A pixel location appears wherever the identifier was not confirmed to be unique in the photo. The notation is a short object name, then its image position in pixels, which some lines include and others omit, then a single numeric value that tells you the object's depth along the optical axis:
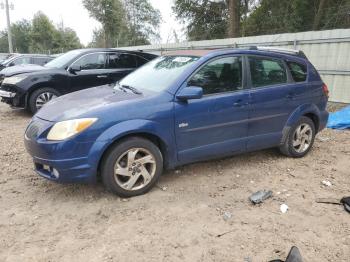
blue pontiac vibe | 3.64
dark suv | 7.95
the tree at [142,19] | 43.25
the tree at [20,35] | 67.12
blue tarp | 7.32
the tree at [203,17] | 23.69
